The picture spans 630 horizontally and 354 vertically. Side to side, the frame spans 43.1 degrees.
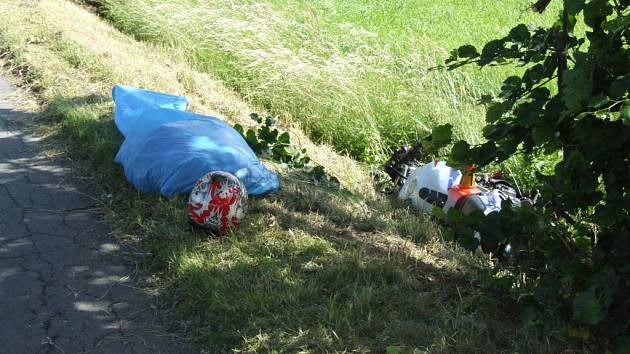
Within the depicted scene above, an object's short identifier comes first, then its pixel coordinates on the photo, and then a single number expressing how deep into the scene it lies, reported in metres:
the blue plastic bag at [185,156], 5.33
